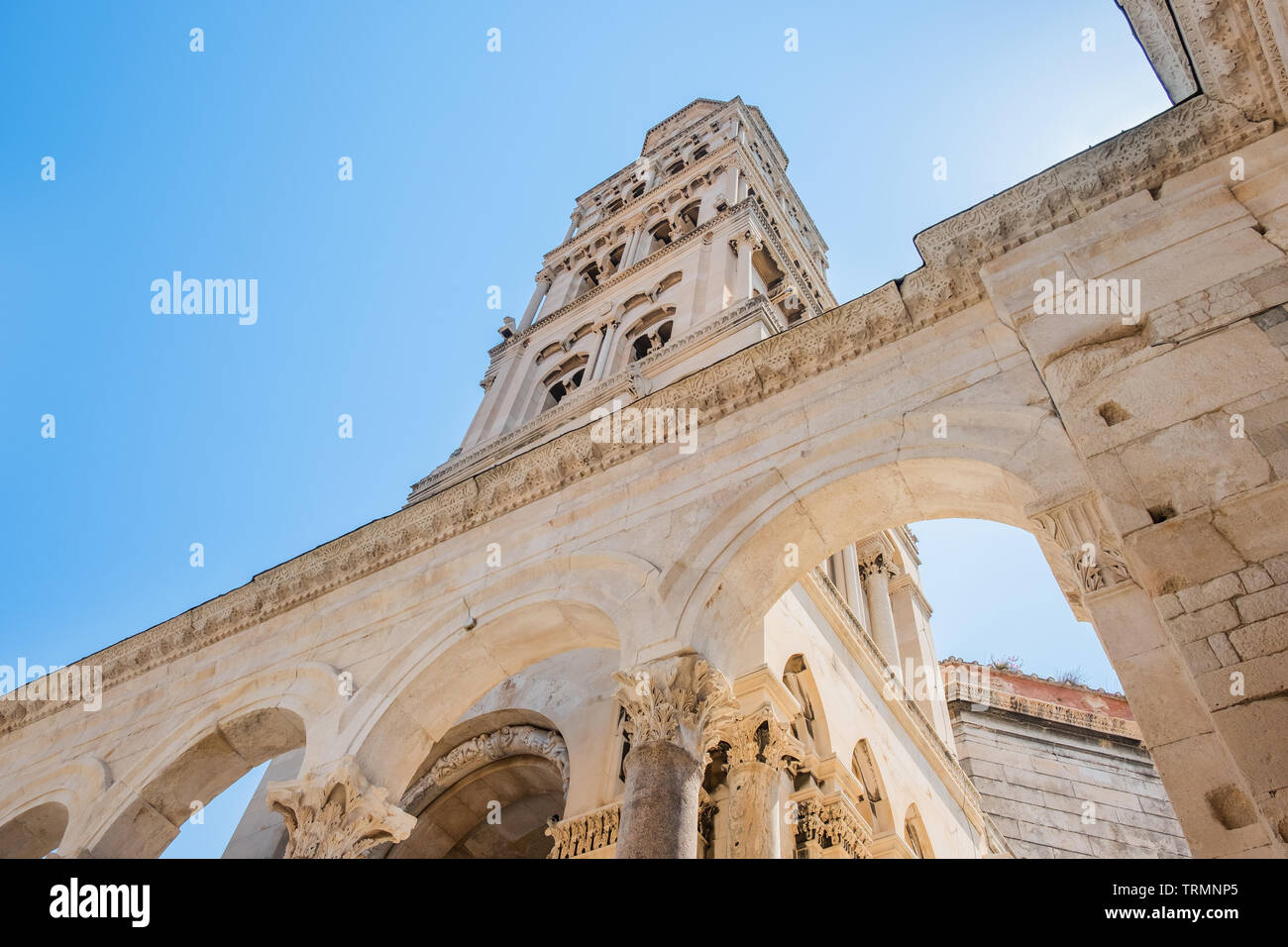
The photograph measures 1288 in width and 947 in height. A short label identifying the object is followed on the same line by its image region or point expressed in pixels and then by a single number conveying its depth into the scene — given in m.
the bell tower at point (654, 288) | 13.32
